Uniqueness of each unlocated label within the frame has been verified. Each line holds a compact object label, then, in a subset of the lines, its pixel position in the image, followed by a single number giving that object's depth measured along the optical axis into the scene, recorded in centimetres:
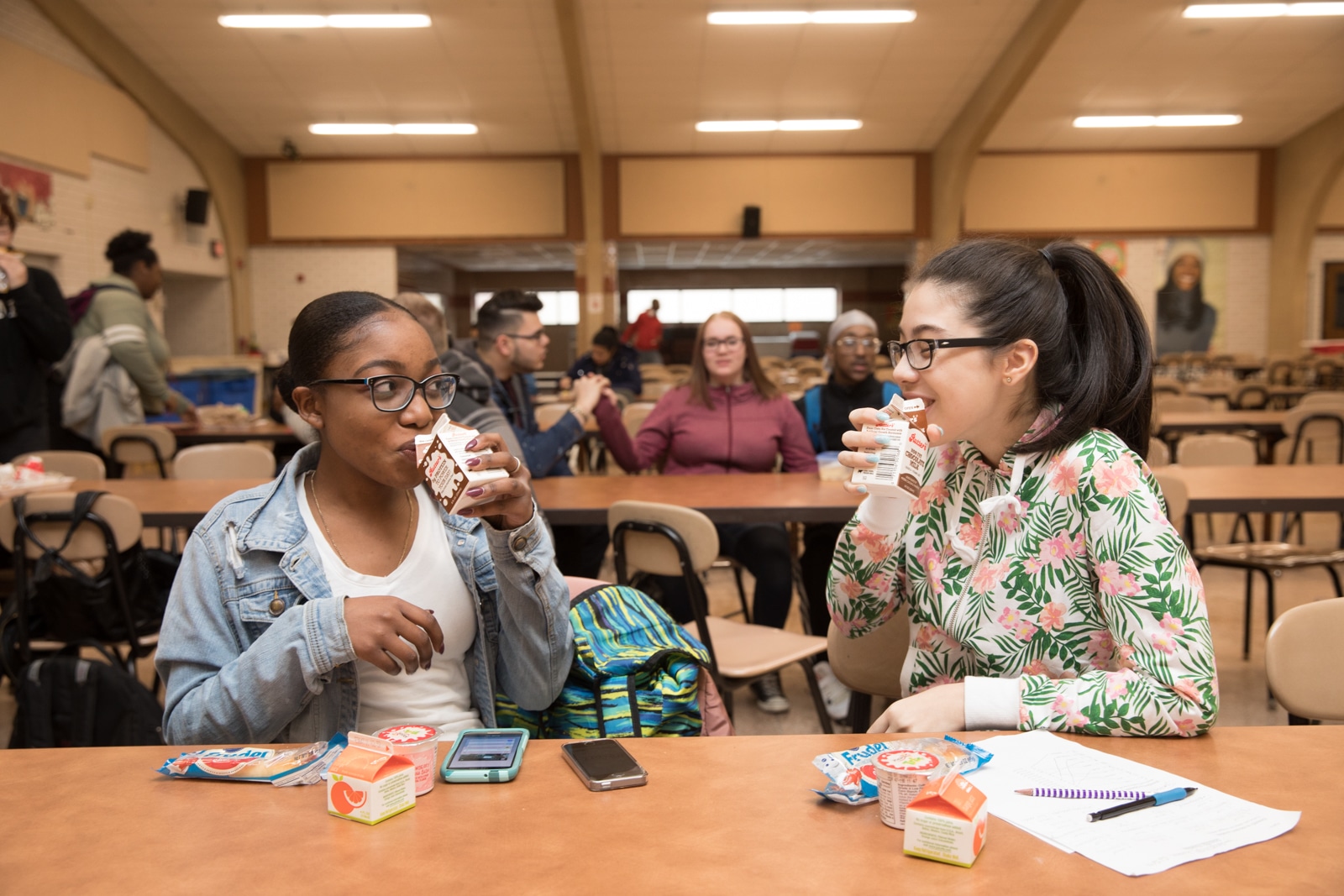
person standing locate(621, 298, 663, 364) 1349
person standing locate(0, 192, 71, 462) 435
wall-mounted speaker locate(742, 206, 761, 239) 1341
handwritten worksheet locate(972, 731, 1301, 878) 95
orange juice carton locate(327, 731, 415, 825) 103
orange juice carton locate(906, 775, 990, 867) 93
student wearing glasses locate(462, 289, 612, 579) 373
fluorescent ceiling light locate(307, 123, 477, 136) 1230
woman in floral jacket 129
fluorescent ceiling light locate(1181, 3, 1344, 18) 922
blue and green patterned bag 152
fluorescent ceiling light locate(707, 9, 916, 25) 930
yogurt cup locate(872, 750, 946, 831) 99
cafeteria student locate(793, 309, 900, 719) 370
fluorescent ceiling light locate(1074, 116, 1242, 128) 1224
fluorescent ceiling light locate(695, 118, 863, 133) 1227
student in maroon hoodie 406
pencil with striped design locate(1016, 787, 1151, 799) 106
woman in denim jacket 131
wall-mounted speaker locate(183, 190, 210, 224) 1181
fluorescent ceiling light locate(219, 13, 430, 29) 935
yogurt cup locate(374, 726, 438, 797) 109
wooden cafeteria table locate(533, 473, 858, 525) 308
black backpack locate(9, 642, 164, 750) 198
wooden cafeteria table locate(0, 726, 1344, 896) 91
